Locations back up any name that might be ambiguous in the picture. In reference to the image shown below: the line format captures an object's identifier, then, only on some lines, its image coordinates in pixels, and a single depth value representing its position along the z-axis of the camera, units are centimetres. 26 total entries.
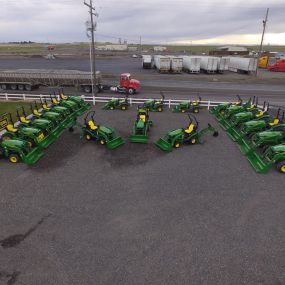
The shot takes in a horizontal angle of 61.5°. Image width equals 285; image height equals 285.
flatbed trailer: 2845
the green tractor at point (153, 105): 2066
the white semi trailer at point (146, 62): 5144
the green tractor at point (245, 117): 1612
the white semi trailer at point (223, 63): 4475
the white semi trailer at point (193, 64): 4454
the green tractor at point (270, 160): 1103
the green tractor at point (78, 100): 2042
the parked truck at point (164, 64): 4514
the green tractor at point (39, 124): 1420
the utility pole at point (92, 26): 2332
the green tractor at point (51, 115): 1564
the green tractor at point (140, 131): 1425
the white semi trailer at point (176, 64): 4525
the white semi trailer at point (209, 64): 4475
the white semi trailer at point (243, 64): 4272
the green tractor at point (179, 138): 1344
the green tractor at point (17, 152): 1169
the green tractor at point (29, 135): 1291
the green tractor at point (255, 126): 1452
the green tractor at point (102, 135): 1361
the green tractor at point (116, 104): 2091
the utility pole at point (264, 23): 3609
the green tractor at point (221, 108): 1920
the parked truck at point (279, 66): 4816
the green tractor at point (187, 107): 2052
